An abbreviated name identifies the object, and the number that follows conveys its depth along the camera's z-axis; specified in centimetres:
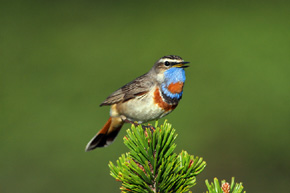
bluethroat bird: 790
